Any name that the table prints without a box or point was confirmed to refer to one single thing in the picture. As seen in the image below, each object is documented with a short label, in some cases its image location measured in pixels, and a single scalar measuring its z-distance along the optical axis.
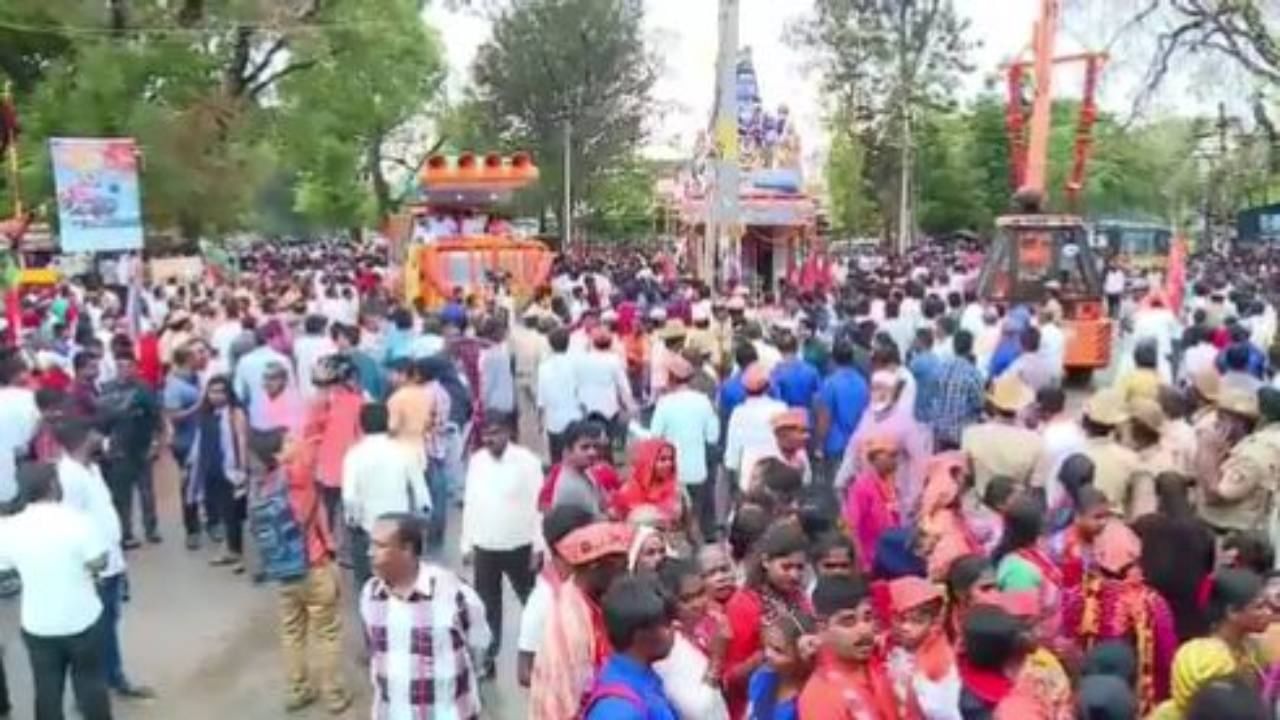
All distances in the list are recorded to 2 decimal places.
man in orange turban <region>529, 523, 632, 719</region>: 4.75
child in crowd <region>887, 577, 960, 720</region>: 4.65
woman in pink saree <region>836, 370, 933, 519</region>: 8.05
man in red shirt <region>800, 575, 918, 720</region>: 4.34
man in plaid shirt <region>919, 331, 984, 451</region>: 10.31
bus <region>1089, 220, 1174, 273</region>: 38.84
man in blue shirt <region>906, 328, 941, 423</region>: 10.53
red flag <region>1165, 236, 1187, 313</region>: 17.97
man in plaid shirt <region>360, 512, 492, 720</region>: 5.30
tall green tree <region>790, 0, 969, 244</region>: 50.62
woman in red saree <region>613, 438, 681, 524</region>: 7.34
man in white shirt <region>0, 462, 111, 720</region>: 6.86
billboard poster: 18.47
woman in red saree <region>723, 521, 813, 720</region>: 5.11
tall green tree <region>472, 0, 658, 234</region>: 51.69
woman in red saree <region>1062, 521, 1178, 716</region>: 5.33
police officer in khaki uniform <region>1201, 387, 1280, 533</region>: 6.95
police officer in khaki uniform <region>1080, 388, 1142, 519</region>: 7.09
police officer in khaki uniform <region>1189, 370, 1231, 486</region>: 7.36
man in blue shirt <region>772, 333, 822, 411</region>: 10.93
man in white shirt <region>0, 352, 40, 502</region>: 10.09
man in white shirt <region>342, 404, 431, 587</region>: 8.29
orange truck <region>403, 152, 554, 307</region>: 22.28
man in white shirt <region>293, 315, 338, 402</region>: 12.47
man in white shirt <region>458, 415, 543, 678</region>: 7.85
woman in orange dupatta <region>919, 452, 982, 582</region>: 6.05
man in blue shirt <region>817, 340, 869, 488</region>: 10.30
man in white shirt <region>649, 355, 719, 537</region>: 9.73
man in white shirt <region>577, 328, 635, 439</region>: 11.85
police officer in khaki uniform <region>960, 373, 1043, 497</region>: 7.98
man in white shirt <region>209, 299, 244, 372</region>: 12.69
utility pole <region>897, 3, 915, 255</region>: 46.38
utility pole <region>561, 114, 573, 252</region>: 47.88
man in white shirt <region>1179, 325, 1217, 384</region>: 11.75
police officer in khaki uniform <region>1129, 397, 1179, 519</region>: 7.27
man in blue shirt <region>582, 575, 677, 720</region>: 4.19
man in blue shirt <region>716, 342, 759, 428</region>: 10.43
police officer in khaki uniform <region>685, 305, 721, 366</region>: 12.98
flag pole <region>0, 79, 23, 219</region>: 26.57
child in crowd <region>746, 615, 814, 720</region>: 4.65
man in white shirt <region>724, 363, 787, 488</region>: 9.28
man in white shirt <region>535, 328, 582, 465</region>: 11.79
